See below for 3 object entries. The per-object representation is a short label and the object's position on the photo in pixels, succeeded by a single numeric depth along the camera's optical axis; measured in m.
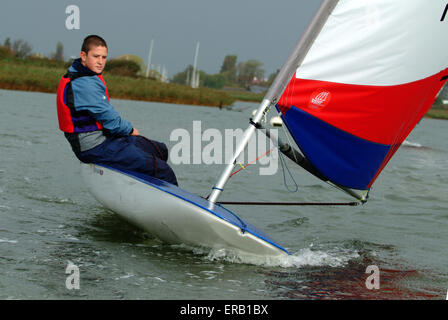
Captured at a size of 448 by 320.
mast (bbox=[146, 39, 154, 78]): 73.00
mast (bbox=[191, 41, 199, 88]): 74.69
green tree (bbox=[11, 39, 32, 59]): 52.75
